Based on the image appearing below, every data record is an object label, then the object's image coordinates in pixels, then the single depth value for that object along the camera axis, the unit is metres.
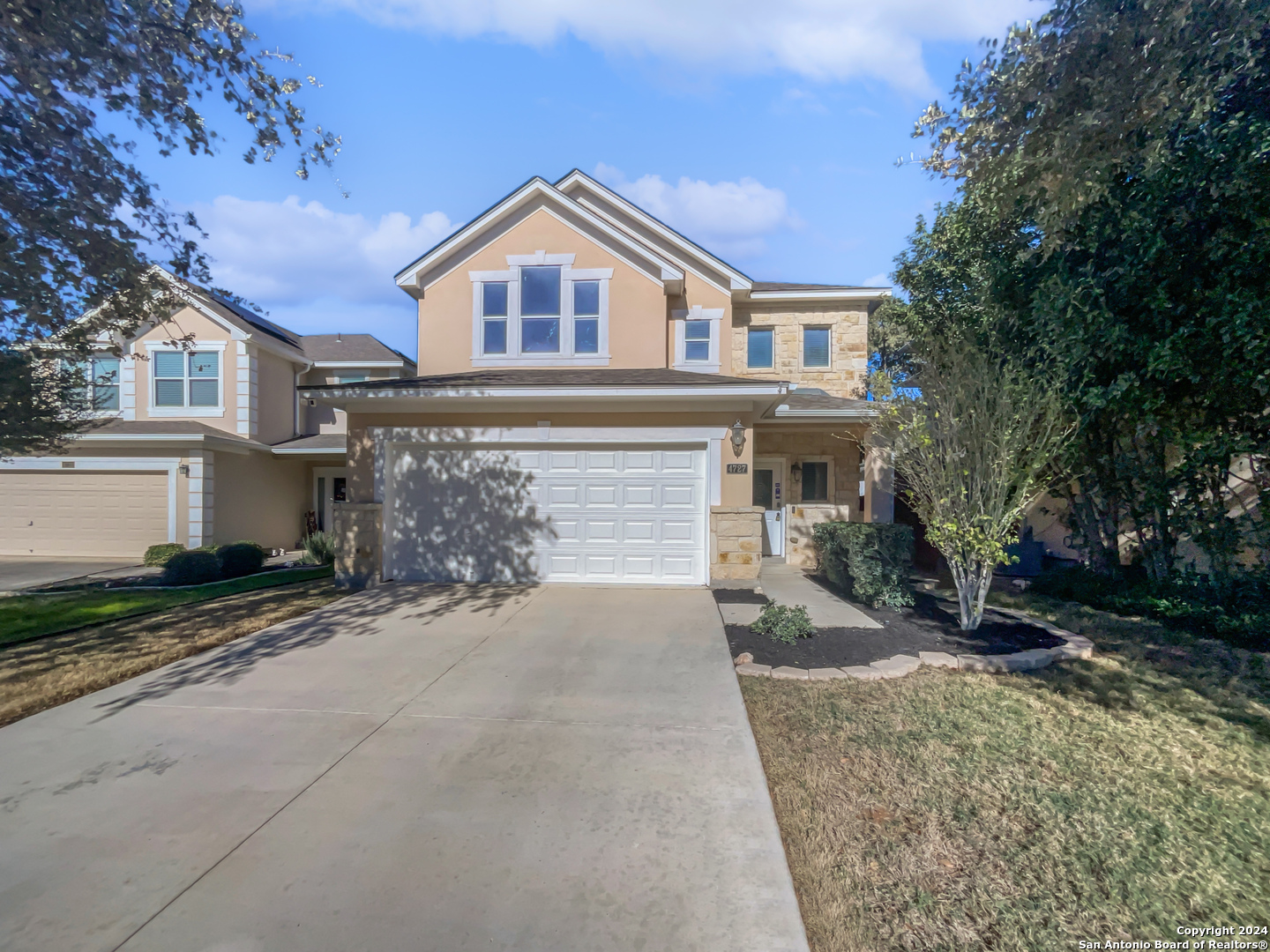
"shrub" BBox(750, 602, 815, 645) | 6.37
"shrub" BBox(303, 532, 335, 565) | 13.37
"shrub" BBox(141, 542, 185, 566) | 13.18
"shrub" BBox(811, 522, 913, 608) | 7.82
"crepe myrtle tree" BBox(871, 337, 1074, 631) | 6.39
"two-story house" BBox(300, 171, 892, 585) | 9.53
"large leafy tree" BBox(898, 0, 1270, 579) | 5.87
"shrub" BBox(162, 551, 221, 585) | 10.80
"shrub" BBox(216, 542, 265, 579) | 11.71
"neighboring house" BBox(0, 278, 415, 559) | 14.23
